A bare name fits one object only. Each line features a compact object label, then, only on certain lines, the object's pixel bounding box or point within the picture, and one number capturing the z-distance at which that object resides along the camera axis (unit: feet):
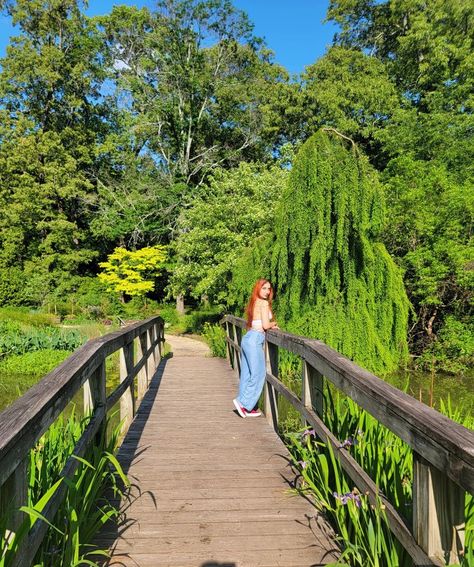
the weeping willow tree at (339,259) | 29.35
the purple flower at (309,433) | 10.11
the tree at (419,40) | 73.46
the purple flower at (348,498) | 7.35
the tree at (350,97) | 79.25
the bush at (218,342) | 39.68
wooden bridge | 5.20
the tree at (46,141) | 97.19
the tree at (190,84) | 95.91
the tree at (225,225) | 54.29
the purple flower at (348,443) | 8.39
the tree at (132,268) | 88.76
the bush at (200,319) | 73.79
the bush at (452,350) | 42.06
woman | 15.79
